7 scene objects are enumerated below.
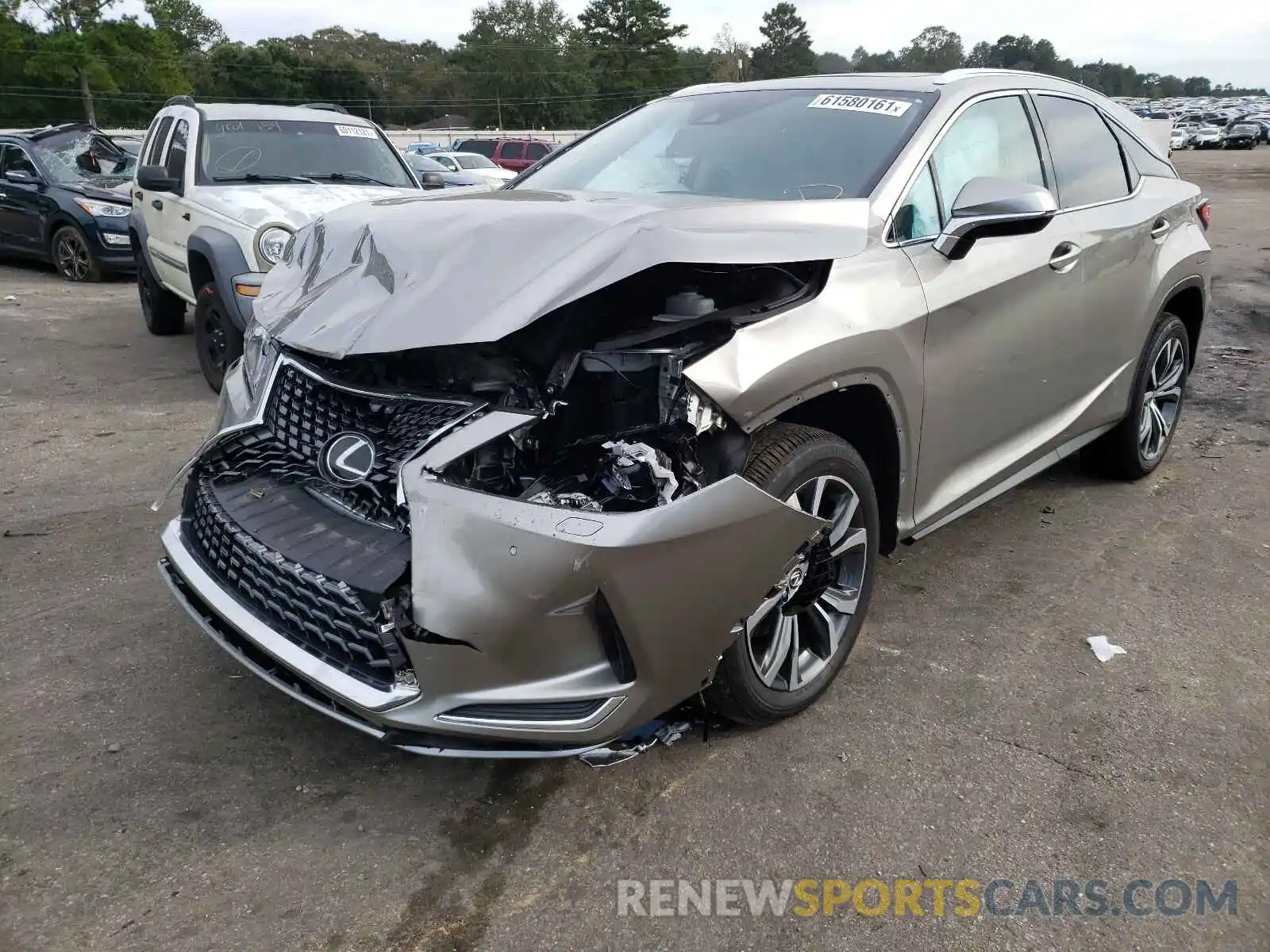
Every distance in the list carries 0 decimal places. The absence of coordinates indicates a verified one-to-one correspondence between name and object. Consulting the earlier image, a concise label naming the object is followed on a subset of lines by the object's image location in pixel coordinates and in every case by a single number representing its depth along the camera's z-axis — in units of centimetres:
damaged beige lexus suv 221
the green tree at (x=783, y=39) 9844
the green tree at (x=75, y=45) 4272
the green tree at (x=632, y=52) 8219
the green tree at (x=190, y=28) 7765
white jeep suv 615
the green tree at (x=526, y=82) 8344
